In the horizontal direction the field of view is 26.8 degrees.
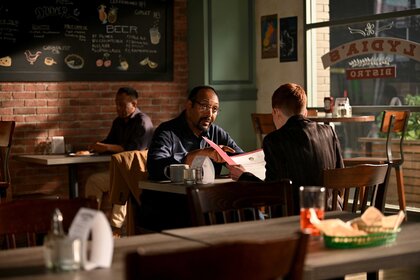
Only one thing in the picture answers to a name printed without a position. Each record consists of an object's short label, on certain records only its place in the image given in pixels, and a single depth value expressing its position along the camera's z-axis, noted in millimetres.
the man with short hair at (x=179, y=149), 5059
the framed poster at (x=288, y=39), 9078
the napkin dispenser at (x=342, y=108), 8141
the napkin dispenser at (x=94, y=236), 2309
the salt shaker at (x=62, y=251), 2289
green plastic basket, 2621
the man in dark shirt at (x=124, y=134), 7656
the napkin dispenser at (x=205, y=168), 4684
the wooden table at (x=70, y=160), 7236
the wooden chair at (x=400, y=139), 7637
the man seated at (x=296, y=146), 4168
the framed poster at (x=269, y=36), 9234
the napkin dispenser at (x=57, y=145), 7902
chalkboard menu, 8031
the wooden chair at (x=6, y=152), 7164
